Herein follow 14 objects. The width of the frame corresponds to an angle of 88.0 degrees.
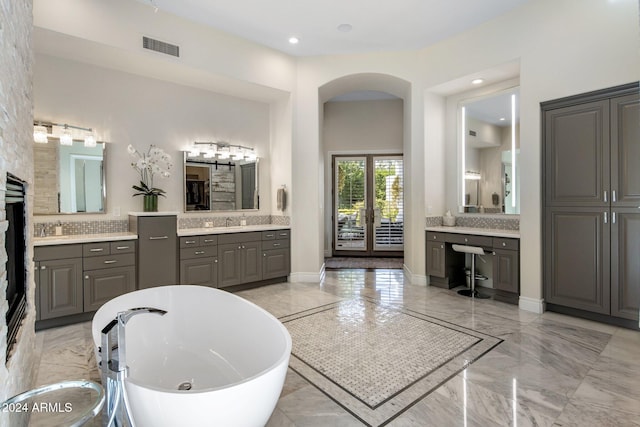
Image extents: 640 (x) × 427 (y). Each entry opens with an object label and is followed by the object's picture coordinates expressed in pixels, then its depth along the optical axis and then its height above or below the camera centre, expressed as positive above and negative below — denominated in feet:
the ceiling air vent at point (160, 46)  12.65 +6.57
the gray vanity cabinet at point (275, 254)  16.53 -2.10
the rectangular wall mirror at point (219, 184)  16.01 +1.49
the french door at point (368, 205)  25.17 +0.54
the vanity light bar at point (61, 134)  11.90 +3.04
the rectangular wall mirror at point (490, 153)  14.69 +2.71
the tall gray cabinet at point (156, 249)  12.90 -1.41
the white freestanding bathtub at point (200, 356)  4.83 -2.99
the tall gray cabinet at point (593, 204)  10.51 +0.18
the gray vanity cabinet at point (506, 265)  13.20 -2.23
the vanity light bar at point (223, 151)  16.08 +3.18
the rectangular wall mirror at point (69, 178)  12.22 +1.42
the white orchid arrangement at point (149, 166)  14.23 +2.10
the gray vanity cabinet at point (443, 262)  15.84 -2.51
